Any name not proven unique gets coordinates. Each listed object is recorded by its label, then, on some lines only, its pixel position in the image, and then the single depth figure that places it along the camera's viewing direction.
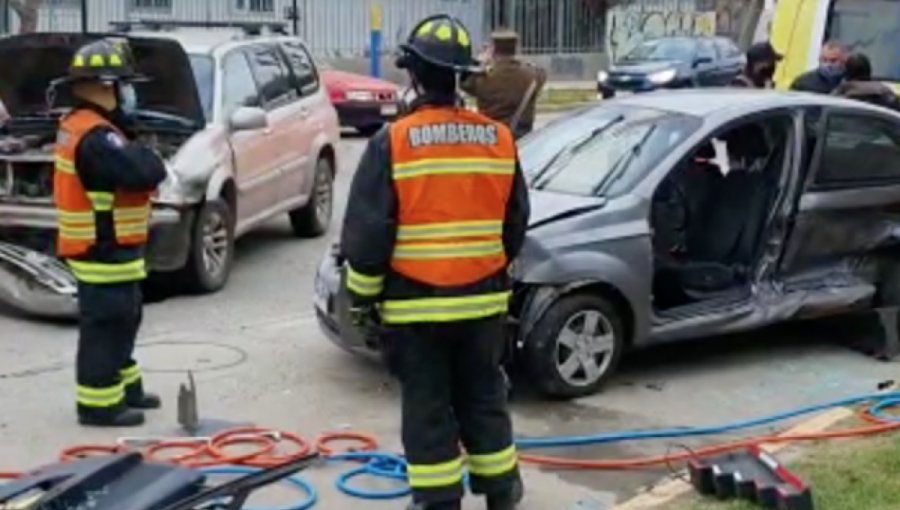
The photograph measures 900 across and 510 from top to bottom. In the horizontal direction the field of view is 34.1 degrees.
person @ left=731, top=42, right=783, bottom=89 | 12.23
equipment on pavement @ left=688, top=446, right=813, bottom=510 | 5.25
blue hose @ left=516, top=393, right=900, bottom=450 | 6.54
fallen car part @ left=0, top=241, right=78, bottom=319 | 8.84
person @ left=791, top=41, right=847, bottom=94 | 11.48
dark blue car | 26.47
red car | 21.09
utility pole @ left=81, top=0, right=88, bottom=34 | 24.93
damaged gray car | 7.23
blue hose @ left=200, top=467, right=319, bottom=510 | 5.73
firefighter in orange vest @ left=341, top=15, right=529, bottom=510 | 5.04
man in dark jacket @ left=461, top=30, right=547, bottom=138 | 10.52
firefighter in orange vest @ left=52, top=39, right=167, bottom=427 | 6.63
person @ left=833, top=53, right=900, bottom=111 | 10.89
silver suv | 9.38
